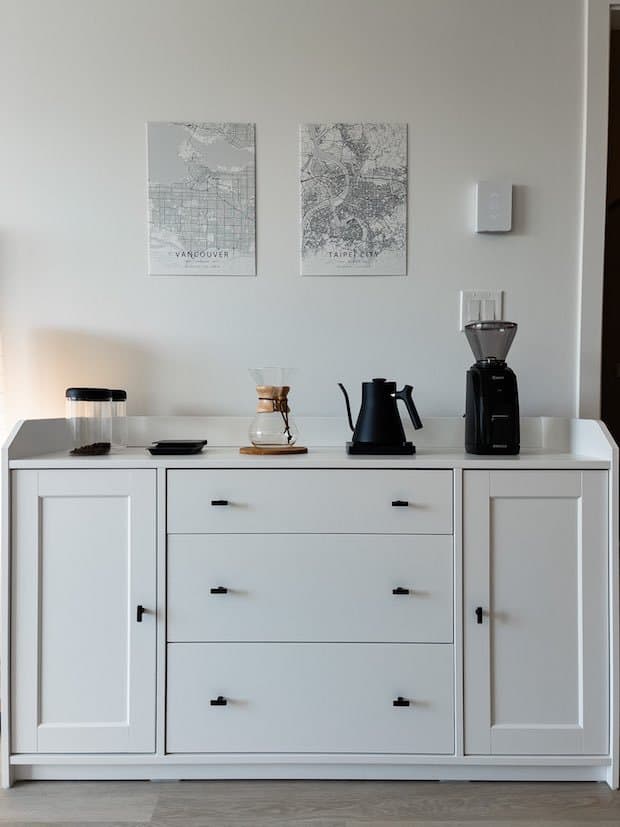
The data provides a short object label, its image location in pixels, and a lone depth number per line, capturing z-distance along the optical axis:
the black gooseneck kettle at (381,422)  1.96
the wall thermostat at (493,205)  2.25
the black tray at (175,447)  1.91
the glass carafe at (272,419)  2.03
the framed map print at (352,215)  2.28
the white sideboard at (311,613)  1.80
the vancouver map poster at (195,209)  2.29
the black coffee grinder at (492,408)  1.96
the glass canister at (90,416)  2.08
